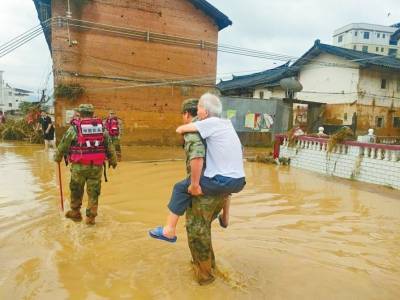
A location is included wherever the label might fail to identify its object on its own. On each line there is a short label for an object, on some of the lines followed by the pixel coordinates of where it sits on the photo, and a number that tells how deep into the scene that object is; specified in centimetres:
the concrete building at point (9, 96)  6051
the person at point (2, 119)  2324
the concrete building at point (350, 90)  2125
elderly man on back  323
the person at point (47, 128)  1472
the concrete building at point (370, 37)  6159
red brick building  1630
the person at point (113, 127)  1169
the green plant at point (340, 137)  998
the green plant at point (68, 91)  1609
